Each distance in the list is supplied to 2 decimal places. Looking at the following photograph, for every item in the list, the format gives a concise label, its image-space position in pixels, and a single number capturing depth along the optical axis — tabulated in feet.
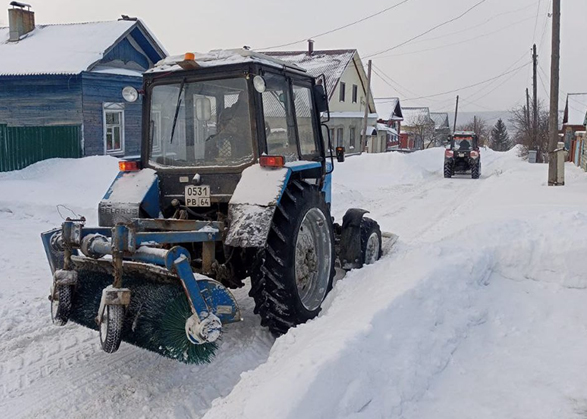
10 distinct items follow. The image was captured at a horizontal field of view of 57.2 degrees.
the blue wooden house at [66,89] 51.29
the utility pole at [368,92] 101.28
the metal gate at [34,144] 47.26
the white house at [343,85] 106.32
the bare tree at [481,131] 265.81
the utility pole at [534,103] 106.42
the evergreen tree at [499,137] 257.34
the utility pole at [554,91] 52.13
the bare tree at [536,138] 108.06
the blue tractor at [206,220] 12.03
